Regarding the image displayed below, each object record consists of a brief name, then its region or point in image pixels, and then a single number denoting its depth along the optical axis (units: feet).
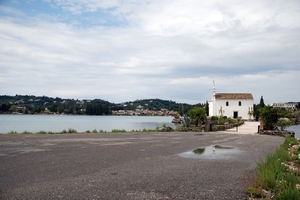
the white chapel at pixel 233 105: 223.30
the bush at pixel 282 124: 87.03
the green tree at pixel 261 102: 218.42
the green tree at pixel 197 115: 111.62
